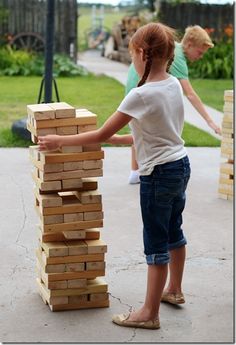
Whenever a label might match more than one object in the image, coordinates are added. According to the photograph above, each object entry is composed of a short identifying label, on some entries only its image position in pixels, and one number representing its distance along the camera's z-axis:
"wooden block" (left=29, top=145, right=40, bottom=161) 4.90
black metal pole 10.24
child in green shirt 7.57
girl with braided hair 4.45
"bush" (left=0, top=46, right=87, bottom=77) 20.02
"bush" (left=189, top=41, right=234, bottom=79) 20.16
